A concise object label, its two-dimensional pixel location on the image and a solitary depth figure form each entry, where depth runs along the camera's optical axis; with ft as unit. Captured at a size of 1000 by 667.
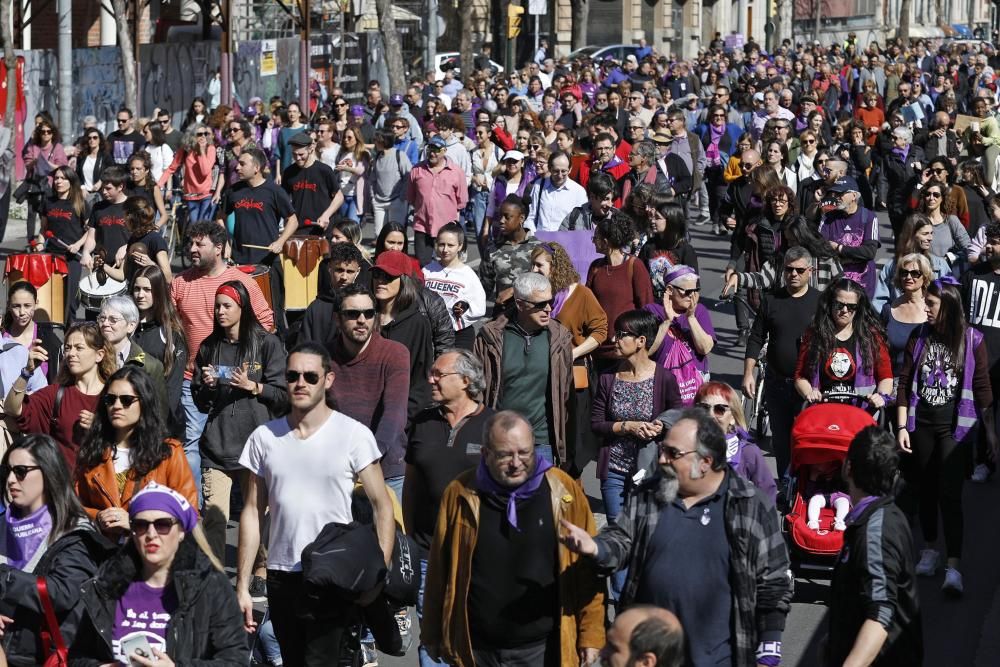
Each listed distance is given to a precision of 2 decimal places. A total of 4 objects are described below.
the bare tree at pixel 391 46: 133.86
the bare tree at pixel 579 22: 207.82
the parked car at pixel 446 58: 158.01
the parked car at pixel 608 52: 183.32
